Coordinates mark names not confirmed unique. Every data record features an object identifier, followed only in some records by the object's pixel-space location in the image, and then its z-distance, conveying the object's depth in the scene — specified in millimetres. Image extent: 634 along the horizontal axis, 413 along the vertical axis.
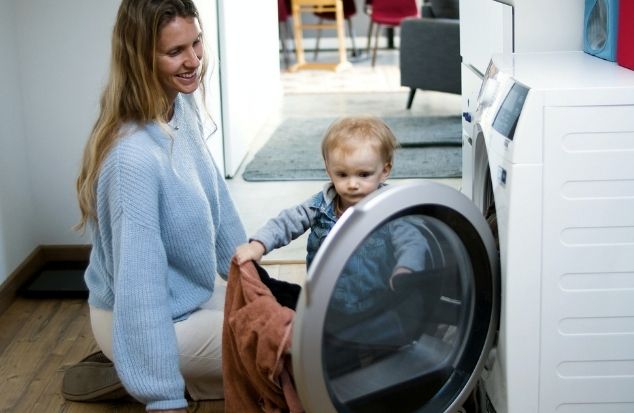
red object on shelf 2020
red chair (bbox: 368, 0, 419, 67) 7695
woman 1999
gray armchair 5355
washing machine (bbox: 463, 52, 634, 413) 1672
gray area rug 4371
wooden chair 7723
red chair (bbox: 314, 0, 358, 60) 8023
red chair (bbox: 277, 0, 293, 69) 7758
